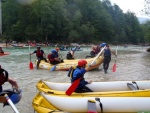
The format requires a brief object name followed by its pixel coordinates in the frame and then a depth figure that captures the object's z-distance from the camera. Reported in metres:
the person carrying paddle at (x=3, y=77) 5.36
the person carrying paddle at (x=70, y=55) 16.70
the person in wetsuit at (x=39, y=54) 16.13
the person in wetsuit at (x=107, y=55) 13.72
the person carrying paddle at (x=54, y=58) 15.17
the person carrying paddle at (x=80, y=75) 6.73
